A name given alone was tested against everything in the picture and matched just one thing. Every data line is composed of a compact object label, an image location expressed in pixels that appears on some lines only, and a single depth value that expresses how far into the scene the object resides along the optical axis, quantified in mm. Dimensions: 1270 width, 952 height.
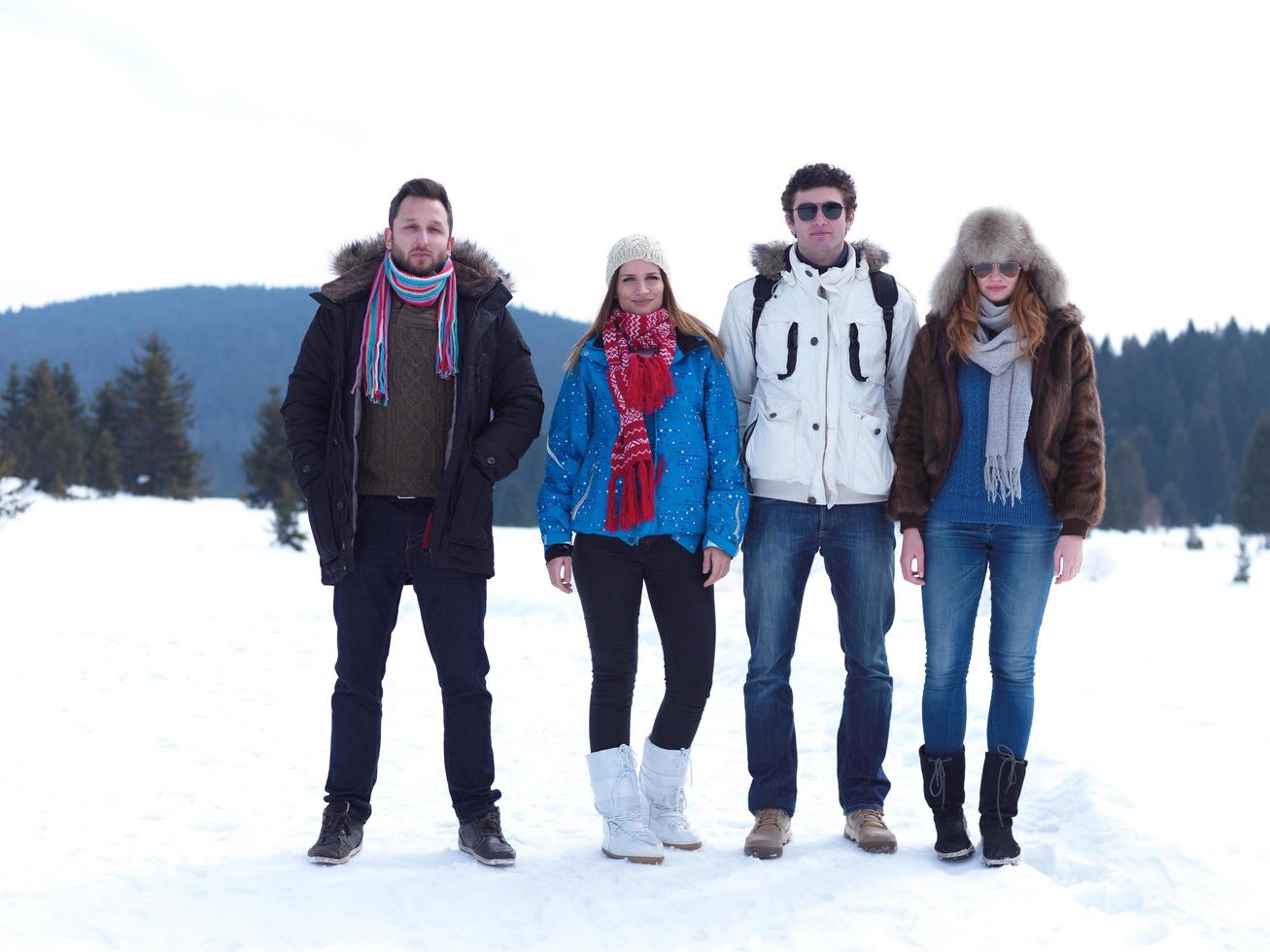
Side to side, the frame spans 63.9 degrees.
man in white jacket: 3910
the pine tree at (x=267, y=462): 31641
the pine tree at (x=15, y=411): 35806
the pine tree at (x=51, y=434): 35000
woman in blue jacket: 3809
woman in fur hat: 3707
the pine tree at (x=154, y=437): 40531
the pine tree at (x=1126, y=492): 55594
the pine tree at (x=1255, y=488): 47344
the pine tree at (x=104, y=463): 37938
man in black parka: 3787
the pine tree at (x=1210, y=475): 66062
